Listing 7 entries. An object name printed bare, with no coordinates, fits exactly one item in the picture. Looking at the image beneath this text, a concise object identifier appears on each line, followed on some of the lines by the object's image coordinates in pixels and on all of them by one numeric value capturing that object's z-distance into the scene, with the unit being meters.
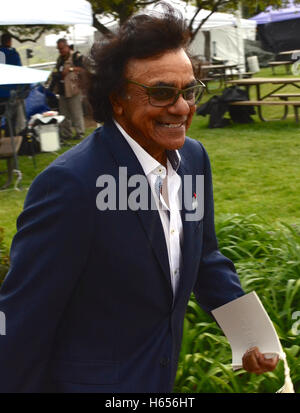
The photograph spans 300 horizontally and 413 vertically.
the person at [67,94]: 12.48
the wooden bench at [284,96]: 12.29
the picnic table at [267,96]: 12.12
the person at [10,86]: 8.82
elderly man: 1.60
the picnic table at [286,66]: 21.29
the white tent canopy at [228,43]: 27.15
